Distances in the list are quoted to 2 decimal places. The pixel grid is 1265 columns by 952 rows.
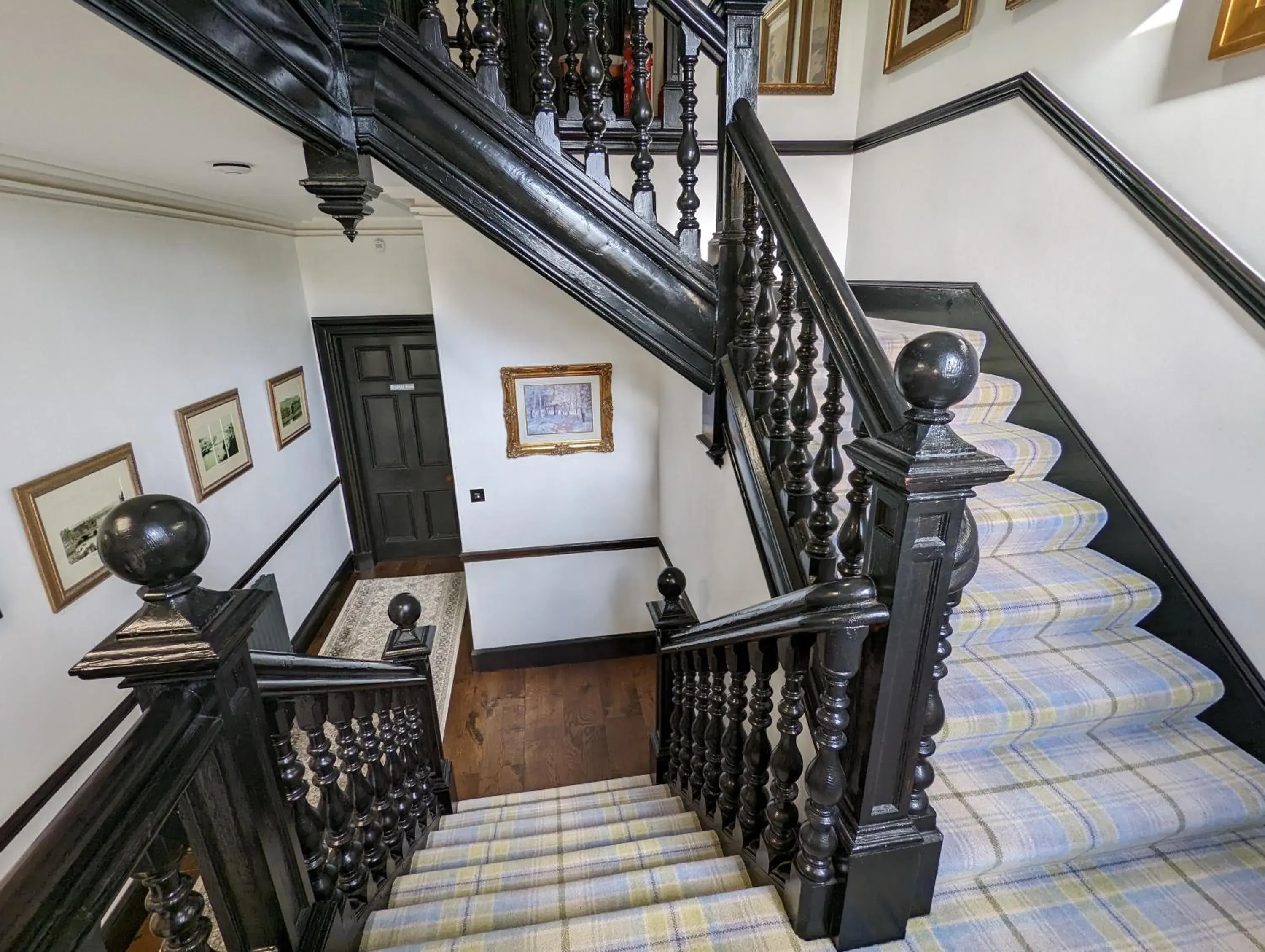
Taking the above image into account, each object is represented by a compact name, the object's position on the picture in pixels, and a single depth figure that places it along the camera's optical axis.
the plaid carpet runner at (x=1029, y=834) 1.16
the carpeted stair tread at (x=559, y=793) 2.59
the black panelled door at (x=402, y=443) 4.90
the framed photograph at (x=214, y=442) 3.06
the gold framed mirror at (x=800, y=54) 3.14
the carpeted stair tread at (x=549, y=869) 1.49
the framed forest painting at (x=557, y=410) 3.74
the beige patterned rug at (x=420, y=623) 4.25
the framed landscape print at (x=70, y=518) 2.09
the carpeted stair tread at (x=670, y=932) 1.10
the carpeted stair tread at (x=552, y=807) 2.22
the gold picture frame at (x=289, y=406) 4.05
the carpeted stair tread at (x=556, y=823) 2.01
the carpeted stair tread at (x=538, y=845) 1.74
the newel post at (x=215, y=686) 0.67
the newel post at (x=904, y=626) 0.85
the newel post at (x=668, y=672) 2.06
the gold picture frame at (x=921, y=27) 2.56
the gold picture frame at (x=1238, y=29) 1.54
